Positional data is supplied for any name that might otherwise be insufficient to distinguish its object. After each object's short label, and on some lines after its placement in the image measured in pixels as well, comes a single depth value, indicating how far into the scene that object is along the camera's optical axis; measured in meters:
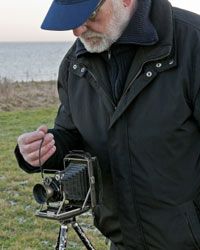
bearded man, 2.46
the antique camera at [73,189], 2.50
